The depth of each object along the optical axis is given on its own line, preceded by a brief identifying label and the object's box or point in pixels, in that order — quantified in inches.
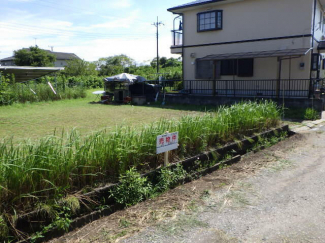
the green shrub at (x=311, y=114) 381.1
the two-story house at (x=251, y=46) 479.2
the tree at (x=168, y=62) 1601.7
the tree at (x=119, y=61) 2130.9
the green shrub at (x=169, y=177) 147.7
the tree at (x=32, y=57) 1651.1
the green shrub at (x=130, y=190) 128.7
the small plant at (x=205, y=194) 141.6
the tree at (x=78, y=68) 1621.6
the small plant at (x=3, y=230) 92.9
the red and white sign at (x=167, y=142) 145.7
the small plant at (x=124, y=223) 112.9
